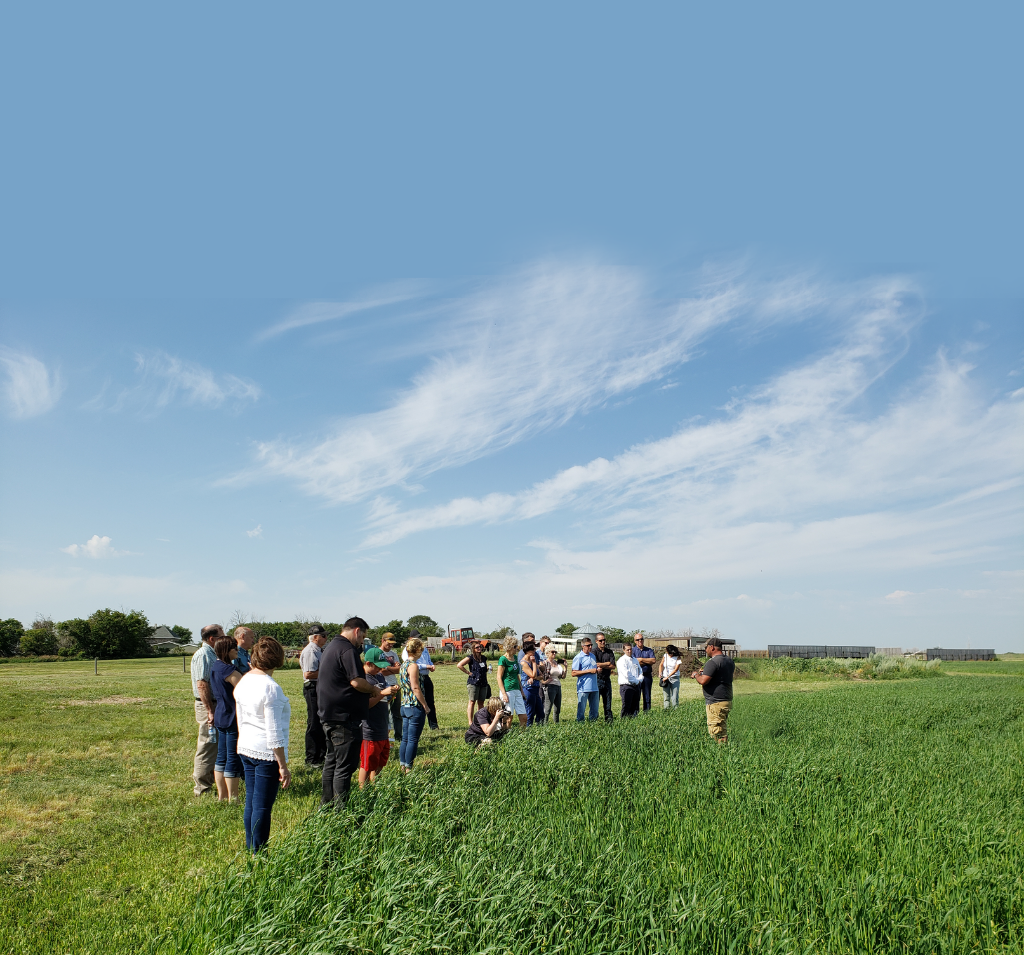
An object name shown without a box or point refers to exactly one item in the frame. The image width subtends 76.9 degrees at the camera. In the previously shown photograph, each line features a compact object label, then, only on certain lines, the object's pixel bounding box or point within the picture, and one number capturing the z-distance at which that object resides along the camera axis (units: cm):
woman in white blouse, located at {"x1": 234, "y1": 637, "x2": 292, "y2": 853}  524
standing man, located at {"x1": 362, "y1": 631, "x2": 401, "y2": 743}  940
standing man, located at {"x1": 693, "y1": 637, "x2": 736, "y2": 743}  938
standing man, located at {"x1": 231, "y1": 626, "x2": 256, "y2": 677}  797
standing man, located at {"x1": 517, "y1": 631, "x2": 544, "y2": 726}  1193
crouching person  921
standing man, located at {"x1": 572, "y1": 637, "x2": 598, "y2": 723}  1239
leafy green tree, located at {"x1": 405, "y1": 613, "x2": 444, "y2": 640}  7984
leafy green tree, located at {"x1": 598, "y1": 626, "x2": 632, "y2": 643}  6228
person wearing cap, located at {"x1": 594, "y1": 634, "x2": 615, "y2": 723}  1329
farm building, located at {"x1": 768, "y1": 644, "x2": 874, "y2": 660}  5825
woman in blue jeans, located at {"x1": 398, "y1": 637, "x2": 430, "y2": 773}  844
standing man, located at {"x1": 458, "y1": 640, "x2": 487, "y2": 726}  1113
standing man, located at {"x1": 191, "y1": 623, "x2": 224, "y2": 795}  762
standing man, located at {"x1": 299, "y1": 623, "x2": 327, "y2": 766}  928
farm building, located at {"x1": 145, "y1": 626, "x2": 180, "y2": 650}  5872
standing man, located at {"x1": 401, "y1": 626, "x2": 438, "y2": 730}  1080
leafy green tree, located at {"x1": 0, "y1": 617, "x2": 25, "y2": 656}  4969
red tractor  5307
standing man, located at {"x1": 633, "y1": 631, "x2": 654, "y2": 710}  1415
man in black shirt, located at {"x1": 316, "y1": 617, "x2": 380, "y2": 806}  630
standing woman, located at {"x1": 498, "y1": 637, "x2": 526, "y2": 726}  1066
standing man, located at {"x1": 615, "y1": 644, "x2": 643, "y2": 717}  1320
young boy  693
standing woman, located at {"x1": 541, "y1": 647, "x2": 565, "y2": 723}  1280
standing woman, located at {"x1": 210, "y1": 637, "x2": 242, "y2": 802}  729
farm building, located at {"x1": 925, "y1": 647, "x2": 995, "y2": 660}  6881
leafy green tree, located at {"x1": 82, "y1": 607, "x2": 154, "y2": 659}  4894
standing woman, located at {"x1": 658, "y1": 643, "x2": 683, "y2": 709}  1516
